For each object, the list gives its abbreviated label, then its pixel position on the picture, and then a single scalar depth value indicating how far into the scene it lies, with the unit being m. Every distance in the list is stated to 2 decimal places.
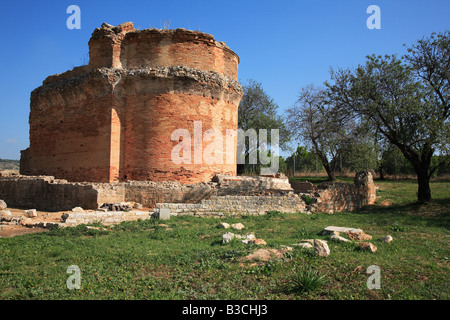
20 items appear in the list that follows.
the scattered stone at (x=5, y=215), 10.67
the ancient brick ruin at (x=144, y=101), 15.88
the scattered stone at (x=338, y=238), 7.38
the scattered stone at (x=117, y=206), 12.05
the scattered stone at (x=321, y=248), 6.13
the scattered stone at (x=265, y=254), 6.10
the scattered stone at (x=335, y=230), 8.41
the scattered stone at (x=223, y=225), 9.74
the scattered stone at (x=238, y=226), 9.70
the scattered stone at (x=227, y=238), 7.53
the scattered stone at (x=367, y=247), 6.62
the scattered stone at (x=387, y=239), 7.79
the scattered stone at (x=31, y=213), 12.17
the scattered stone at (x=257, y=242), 7.16
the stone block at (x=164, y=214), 11.12
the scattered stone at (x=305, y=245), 6.50
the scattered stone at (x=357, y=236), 8.01
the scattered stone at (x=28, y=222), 10.10
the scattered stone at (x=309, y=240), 7.12
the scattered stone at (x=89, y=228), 8.98
